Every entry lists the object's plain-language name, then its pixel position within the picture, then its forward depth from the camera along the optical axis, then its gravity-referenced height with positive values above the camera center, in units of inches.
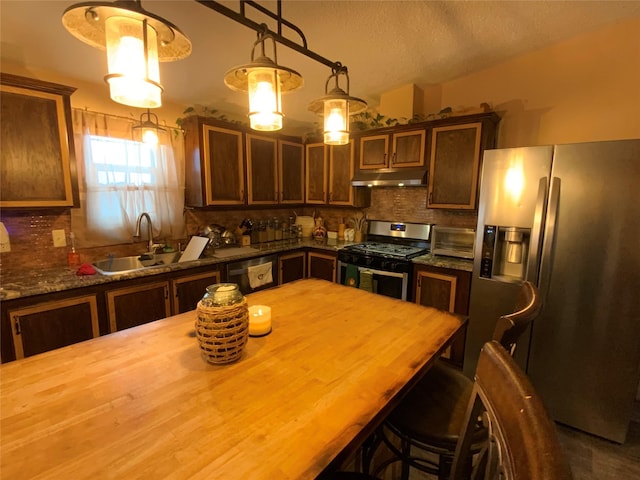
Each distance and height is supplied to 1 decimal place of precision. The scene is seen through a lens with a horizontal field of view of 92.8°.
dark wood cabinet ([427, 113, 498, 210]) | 100.0 +15.5
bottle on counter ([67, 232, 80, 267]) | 94.4 -17.5
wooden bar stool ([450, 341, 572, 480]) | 16.5 -14.2
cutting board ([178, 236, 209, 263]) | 110.8 -17.9
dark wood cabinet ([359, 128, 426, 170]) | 112.9 +20.9
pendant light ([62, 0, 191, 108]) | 29.1 +15.8
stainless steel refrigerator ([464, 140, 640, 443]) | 68.3 -13.6
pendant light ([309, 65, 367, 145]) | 53.0 +16.5
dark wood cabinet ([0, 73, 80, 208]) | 73.0 +13.2
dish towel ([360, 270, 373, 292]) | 113.1 -28.6
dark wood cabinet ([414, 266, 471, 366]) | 95.9 -28.3
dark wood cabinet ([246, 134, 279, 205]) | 127.7 +13.4
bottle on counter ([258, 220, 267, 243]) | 137.6 -14.3
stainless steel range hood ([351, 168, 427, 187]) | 111.7 +9.9
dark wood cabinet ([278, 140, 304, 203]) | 139.7 +14.3
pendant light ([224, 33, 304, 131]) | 40.3 +15.5
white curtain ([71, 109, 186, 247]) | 96.4 +6.2
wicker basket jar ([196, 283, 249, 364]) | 37.3 -15.4
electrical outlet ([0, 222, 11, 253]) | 78.2 -10.9
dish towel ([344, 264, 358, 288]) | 118.0 -28.6
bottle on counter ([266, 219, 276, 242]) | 140.7 -14.1
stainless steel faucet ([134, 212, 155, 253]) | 107.3 -11.4
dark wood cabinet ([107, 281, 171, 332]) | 83.4 -30.1
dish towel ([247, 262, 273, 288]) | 115.6 -28.3
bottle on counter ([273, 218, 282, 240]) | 144.1 -13.5
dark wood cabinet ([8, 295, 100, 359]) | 69.9 -30.4
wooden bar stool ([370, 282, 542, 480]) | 35.5 -30.2
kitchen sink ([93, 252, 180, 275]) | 101.0 -21.6
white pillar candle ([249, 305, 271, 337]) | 47.1 -18.7
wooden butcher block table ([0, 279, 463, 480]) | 24.8 -20.9
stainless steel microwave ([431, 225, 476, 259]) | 106.9 -13.4
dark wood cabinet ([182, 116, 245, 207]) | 112.5 +14.3
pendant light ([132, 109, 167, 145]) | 95.7 +21.6
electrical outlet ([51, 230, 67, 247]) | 92.0 -12.0
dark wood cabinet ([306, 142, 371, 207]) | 134.0 +11.4
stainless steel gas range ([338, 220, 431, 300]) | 107.4 -20.3
